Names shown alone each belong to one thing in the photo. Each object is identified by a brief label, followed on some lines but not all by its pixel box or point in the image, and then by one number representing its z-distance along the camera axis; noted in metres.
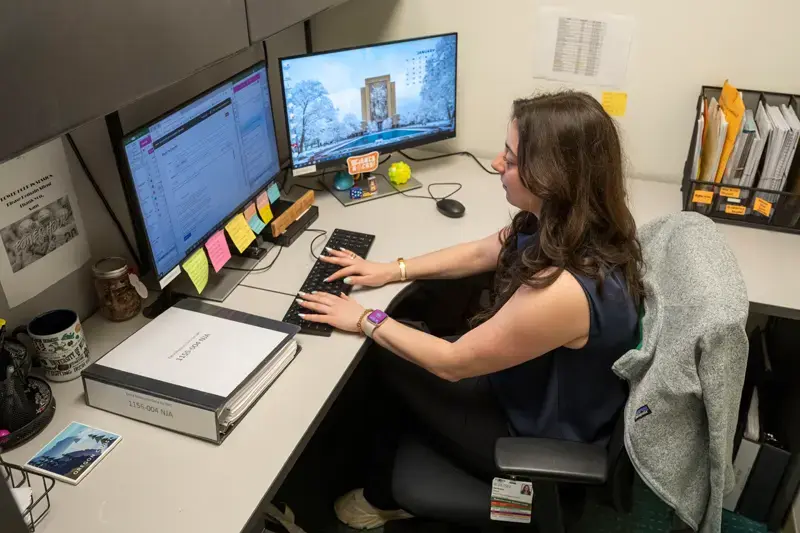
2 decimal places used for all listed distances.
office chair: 1.16
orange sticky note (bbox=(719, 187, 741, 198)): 1.83
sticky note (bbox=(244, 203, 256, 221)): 1.63
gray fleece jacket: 1.00
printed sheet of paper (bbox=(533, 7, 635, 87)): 1.99
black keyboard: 1.40
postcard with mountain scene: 1.06
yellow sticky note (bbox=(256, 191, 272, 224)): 1.69
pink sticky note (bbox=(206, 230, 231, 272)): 1.49
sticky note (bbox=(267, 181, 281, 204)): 1.74
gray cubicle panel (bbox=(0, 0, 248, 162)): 0.78
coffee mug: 1.20
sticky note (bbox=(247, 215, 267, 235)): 1.65
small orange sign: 1.94
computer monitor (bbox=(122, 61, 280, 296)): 1.24
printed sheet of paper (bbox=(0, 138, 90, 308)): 1.20
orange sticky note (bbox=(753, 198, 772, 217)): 1.82
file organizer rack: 1.82
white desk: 1.00
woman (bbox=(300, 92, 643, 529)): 1.22
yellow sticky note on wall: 2.07
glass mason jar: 1.37
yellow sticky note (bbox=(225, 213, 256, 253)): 1.55
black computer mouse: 1.88
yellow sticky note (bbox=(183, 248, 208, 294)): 1.41
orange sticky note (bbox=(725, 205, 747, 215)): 1.86
